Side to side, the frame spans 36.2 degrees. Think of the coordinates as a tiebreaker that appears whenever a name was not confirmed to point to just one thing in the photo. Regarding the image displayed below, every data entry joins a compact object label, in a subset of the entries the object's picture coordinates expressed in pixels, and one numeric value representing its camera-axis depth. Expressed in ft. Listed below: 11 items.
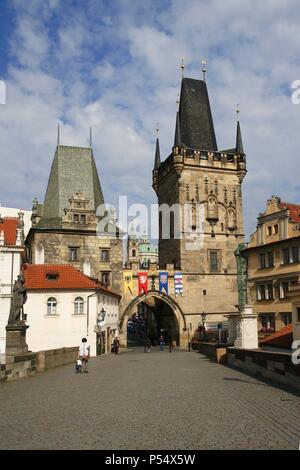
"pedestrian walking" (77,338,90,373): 62.39
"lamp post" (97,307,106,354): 112.06
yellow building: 102.01
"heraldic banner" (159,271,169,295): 153.58
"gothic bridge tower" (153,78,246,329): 158.20
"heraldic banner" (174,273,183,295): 154.10
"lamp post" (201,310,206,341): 155.77
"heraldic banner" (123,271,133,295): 151.64
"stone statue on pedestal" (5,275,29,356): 57.06
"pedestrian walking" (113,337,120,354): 120.57
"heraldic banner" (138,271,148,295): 152.15
